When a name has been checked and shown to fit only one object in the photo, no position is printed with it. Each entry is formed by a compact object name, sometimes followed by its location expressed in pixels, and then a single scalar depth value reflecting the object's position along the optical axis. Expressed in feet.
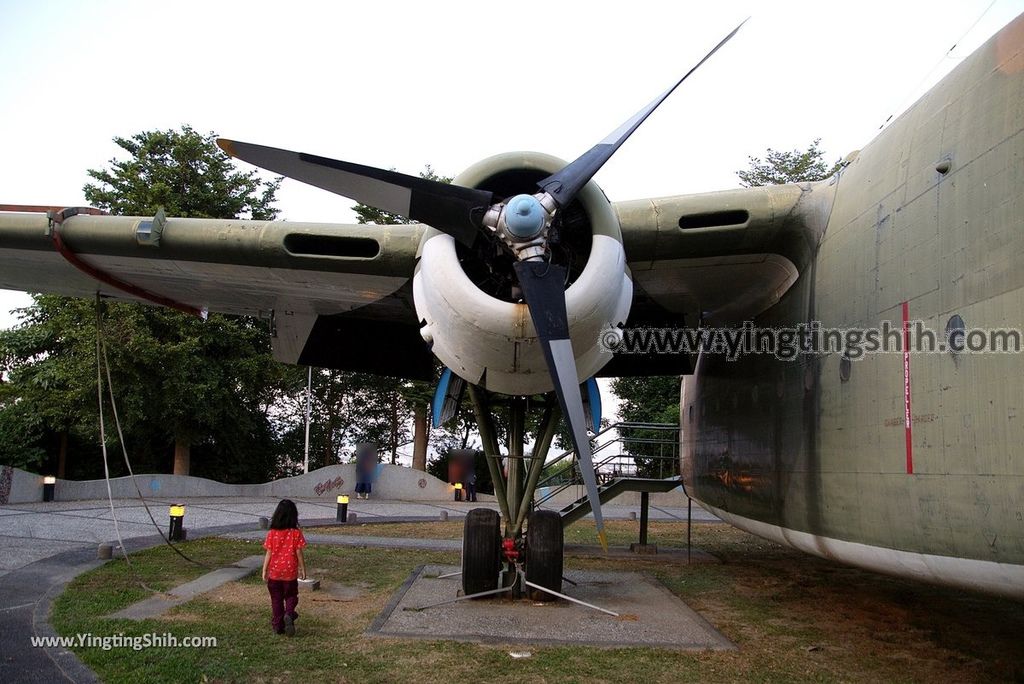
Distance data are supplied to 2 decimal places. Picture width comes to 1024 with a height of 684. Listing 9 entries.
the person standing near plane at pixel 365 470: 60.49
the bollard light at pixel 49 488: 60.75
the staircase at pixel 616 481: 35.01
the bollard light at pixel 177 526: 39.99
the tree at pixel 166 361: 74.64
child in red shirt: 21.23
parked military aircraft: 15.69
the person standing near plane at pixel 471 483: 95.40
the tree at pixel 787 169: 112.06
